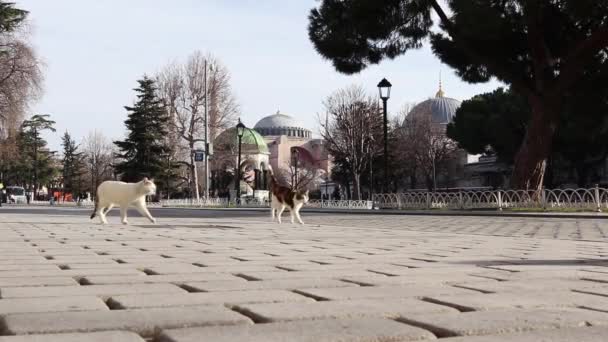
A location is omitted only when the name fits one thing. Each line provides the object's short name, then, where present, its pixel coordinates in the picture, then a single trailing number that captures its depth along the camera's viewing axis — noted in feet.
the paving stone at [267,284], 13.28
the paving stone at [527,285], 13.58
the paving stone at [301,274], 15.29
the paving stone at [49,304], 10.39
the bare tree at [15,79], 106.32
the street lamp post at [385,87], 90.27
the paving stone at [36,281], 13.66
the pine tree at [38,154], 288.30
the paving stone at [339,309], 9.88
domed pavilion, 184.08
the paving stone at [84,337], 7.97
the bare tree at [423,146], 202.08
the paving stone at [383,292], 12.23
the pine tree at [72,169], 298.56
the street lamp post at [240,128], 135.64
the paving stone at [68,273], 15.35
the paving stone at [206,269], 16.65
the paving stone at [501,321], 8.80
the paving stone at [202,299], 11.02
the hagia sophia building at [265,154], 195.66
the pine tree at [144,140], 199.72
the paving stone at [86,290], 12.15
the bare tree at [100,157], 261.24
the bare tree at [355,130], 165.48
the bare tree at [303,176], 264.52
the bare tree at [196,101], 167.43
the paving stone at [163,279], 14.29
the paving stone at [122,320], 8.71
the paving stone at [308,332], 8.11
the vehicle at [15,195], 244.94
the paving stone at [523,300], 11.11
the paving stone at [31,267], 16.71
